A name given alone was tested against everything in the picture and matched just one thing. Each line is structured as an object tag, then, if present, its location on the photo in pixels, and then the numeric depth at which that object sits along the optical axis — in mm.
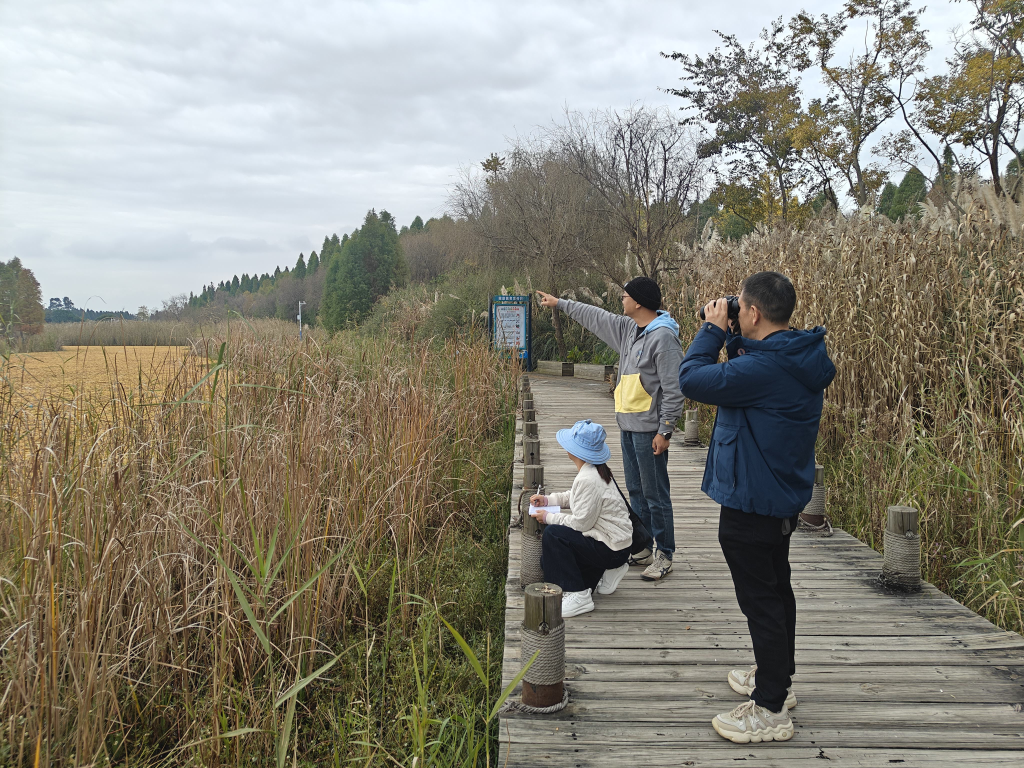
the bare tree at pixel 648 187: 12250
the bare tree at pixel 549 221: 14203
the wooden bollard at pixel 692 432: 6824
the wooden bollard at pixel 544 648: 2268
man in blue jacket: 2061
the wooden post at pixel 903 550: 3213
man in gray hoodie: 3189
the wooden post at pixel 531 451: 4383
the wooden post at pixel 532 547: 3164
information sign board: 13461
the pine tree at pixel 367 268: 34156
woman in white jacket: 2977
